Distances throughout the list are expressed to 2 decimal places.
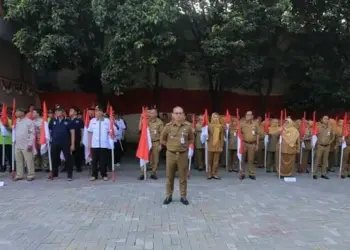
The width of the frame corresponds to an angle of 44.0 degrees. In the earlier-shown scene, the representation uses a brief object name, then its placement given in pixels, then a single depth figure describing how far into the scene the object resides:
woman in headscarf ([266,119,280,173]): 12.95
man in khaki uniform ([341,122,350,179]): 12.38
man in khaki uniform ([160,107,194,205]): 8.05
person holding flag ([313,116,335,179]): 12.02
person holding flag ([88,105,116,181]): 10.52
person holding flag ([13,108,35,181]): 10.66
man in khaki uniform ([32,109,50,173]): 11.78
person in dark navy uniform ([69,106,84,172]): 11.63
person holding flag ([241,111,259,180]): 11.48
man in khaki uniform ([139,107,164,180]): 11.24
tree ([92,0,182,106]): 11.59
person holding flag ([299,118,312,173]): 12.74
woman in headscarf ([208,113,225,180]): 11.27
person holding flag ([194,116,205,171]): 12.97
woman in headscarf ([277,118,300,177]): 11.58
